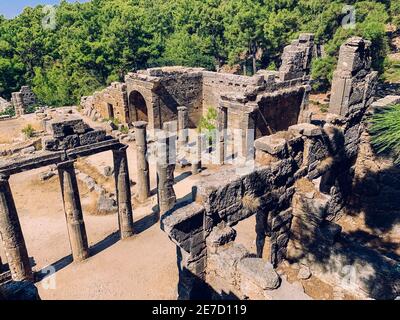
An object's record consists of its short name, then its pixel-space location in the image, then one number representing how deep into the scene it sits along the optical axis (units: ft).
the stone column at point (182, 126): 75.32
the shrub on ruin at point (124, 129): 86.12
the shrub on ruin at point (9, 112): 103.09
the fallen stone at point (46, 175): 64.39
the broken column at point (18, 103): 101.37
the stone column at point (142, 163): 49.69
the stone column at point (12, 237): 34.03
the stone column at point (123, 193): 41.24
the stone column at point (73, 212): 36.55
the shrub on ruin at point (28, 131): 80.38
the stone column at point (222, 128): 65.46
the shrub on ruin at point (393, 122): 20.12
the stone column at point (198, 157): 64.49
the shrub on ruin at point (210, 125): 72.74
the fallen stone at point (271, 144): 31.63
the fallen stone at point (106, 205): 52.85
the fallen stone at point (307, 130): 35.29
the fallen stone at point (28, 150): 72.38
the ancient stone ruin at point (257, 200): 27.68
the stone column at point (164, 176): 48.24
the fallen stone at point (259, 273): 23.48
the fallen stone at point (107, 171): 64.69
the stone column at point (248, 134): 61.52
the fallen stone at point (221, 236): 28.09
